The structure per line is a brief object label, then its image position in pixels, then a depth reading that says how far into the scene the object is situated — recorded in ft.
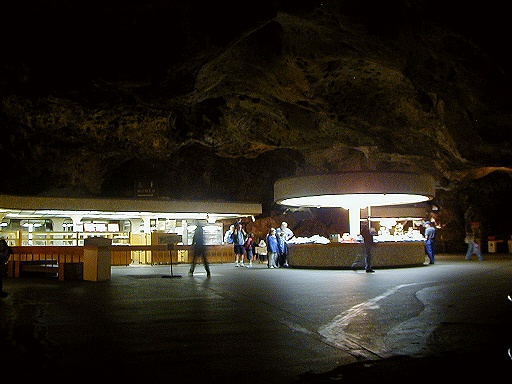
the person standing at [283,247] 73.10
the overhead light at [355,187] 64.95
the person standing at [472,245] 83.48
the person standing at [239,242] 79.36
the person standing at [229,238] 86.81
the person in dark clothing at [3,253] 39.09
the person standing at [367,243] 58.75
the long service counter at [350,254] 66.08
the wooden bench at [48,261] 53.32
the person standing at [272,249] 70.92
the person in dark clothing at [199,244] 54.08
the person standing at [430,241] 74.17
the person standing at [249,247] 82.09
